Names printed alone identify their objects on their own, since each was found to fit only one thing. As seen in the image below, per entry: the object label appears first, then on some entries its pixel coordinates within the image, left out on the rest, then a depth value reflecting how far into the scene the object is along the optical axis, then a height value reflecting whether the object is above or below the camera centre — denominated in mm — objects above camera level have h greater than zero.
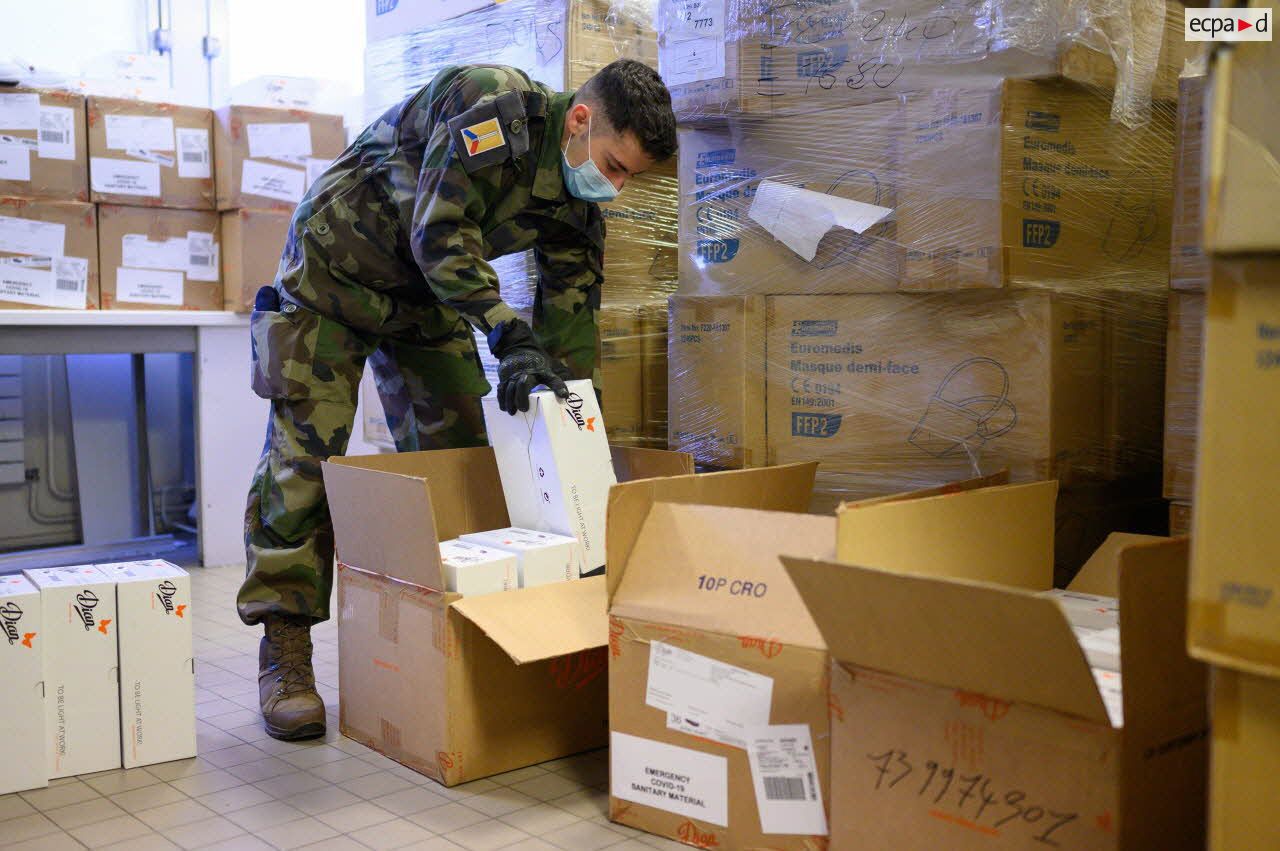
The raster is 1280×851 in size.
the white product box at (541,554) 1945 -359
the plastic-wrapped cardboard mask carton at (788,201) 2061 +261
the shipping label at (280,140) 3820 +660
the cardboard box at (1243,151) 931 +155
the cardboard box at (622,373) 2535 -70
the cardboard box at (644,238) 2586 +231
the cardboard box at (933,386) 1938 -76
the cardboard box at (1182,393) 1754 -77
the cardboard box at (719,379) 2236 -74
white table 3654 -218
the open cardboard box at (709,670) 1530 -449
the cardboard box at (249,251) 3766 +290
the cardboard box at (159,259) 3658 +260
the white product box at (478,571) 1869 -371
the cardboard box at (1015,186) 1899 +263
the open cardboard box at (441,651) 1854 -515
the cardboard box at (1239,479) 958 -113
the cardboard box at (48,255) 3494 +255
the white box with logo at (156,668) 2029 -574
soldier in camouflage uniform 2051 +143
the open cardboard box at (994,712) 1217 -413
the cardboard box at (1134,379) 2082 -67
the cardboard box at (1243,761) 980 -354
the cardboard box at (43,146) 3475 +584
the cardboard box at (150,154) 3623 +587
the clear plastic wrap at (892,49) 1900 +513
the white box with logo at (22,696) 1898 -581
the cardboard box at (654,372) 2602 -68
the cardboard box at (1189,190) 1703 +225
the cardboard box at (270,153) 3781 +618
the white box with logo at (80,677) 1969 -572
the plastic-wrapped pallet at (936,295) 1929 +83
